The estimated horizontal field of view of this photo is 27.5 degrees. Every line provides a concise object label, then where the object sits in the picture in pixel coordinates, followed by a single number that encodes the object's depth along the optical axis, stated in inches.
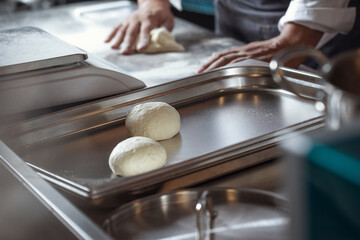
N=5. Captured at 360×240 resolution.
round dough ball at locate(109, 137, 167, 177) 42.2
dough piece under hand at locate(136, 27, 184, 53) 66.1
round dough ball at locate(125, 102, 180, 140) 46.7
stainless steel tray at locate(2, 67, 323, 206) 39.8
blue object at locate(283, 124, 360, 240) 21.9
